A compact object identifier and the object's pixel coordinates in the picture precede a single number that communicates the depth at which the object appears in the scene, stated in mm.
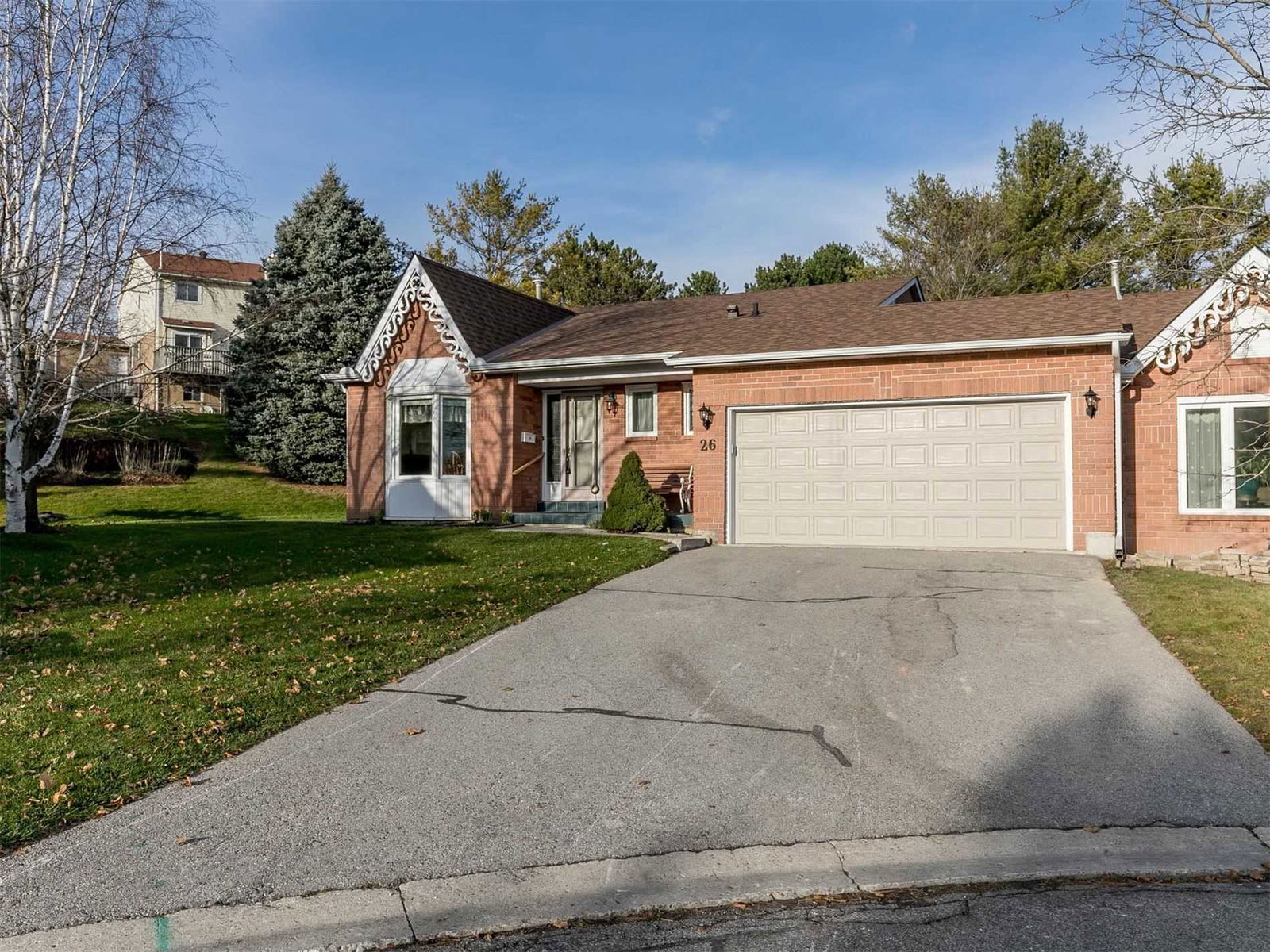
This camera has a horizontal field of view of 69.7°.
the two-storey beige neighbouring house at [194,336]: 35125
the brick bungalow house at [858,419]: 12562
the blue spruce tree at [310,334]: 27750
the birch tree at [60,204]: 12914
